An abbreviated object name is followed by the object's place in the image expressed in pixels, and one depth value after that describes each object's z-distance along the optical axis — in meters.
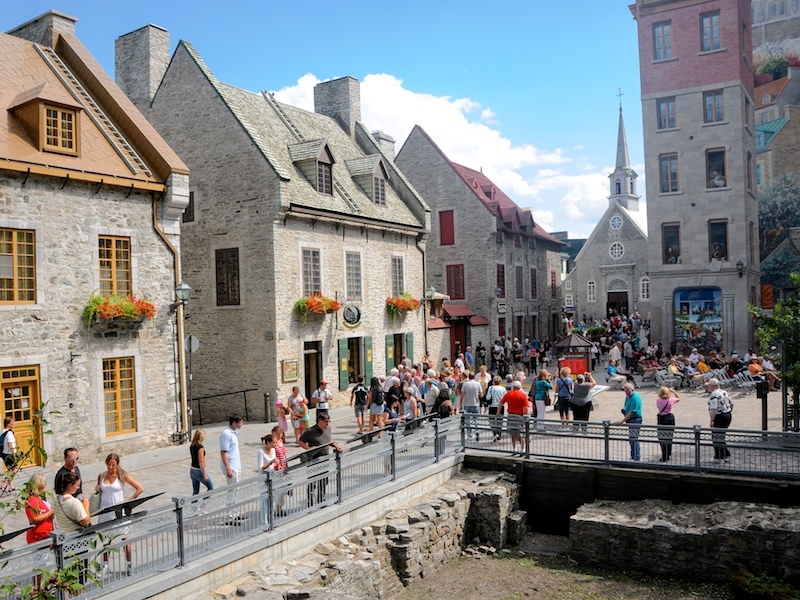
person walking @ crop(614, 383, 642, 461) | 13.93
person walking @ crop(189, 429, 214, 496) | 10.71
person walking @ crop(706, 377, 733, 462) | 14.12
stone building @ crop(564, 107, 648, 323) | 56.19
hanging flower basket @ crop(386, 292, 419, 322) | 25.77
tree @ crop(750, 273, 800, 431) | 14.25
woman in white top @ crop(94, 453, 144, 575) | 9.20
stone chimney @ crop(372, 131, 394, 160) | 31.45
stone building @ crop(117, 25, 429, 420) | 21.19
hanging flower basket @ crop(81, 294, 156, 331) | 15.20
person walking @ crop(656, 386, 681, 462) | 13.59
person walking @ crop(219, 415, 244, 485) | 11.03
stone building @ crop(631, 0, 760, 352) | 31.22
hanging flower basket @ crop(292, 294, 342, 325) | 21.56
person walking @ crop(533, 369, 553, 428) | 16.75
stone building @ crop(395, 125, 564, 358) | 35.59
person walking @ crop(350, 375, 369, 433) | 17.97
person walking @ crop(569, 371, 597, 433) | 15.81
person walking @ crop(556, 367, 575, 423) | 16.62
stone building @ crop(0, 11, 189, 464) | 14.27
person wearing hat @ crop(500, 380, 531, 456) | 15.25
